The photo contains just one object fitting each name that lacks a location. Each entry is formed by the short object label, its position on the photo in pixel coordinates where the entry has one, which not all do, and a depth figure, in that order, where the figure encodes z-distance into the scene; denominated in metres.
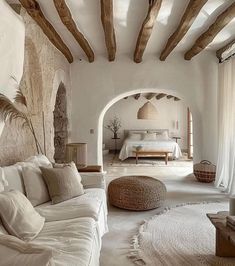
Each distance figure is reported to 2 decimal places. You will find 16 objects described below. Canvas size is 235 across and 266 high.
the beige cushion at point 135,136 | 10.94
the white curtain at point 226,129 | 4.92
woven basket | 5.73
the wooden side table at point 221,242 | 2.42
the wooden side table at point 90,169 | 4.22
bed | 9.49
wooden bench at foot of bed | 9.19
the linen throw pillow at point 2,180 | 2.33
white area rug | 2.57
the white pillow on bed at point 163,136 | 10.84
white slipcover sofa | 1.72
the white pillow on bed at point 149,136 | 10.70
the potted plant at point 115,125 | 11.69
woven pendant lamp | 8.66
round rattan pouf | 3.97
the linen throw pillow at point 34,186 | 2.70
